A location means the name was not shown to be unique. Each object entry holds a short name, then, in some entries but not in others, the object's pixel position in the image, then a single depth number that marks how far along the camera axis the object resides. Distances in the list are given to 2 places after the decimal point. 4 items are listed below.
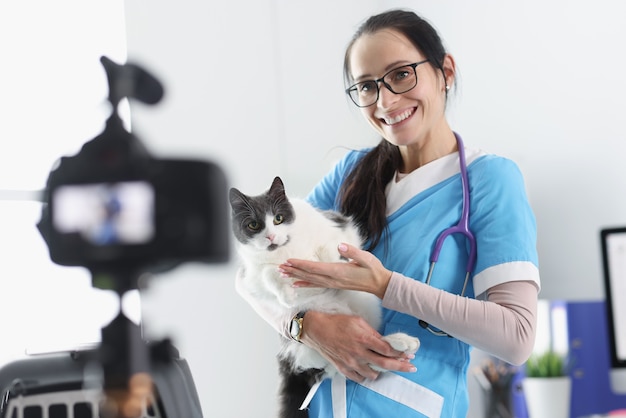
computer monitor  2.25
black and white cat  1.15
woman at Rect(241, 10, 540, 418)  1.00
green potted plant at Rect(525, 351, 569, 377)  2.36
